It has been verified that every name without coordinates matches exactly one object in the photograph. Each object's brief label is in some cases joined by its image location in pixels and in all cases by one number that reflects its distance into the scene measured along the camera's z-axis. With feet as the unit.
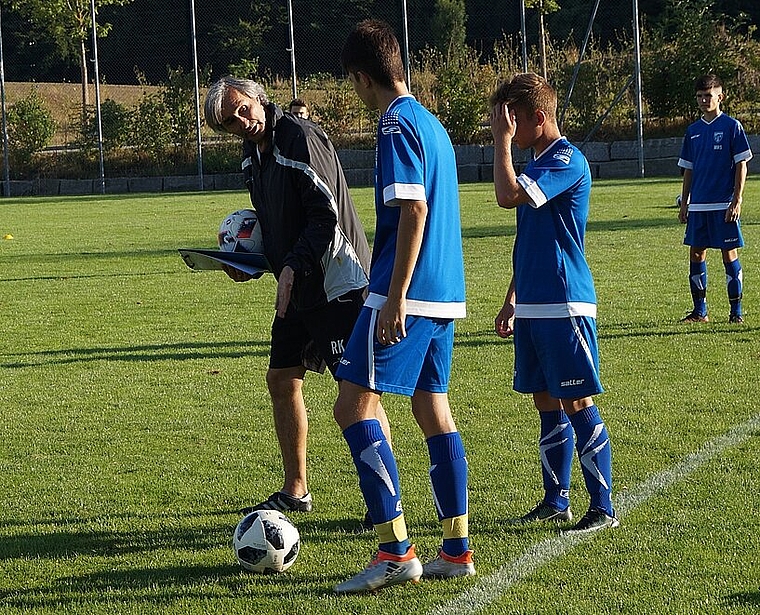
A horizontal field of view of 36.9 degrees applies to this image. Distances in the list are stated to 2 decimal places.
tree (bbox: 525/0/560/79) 115.50
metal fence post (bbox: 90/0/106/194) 119.85
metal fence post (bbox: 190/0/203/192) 117.60
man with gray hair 14.74
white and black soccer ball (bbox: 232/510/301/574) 13.41
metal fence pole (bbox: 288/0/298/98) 115.34
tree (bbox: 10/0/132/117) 144.87
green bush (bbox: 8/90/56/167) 127.03
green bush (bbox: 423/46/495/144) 117.39
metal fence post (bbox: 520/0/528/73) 110.83
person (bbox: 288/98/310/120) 40.65
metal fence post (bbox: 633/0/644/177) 104.58
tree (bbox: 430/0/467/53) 143.64
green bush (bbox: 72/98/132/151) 126.31
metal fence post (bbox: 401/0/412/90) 108.27
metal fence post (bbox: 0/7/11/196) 122.21
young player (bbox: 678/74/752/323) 30.35
